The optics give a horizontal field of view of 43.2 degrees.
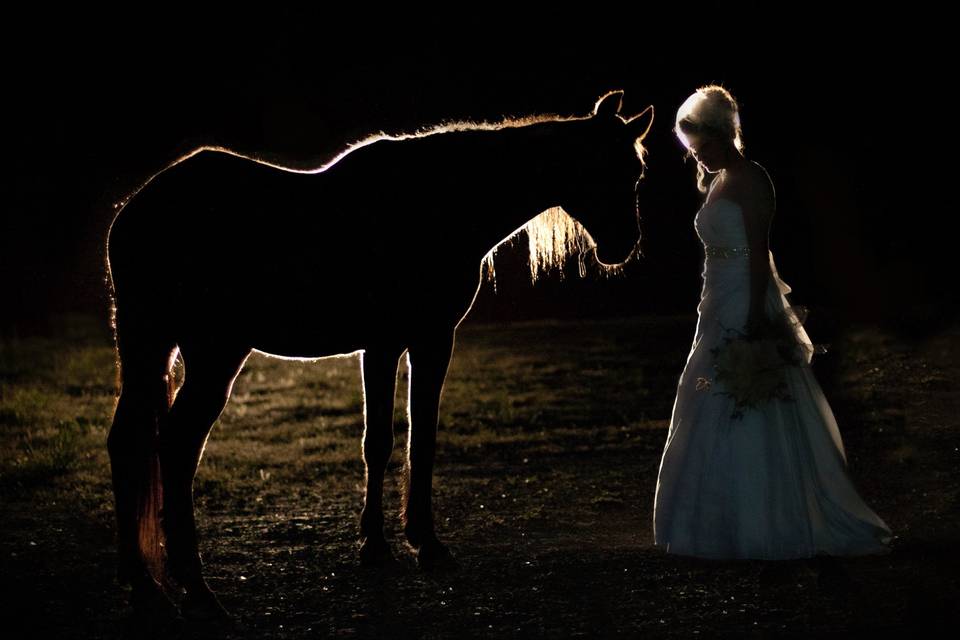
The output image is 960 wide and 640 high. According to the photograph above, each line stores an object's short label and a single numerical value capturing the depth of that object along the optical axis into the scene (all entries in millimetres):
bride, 5836
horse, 5820
